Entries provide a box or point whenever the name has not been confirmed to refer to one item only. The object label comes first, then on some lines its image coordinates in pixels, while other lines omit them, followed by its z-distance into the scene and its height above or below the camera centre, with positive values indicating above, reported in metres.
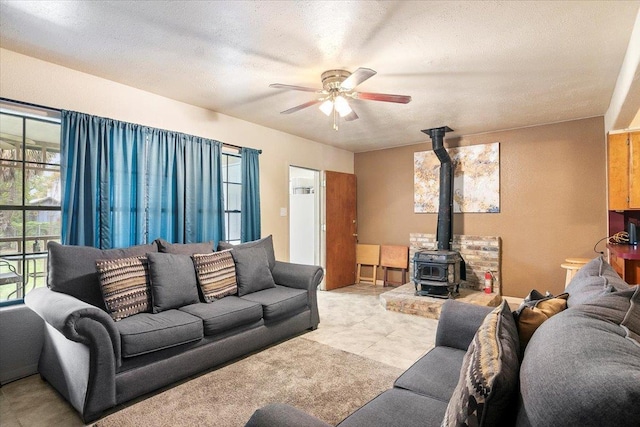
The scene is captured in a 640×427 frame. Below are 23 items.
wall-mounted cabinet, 3.66 +0.50
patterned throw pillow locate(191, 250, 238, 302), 3.09 -0.56
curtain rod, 2.62 +0.92
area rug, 2.10 -1.27
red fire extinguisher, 4.87 -1.00
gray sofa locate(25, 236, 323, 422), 2.04 -0.87
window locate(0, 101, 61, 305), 2.71 +0.17
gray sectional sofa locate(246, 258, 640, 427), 0.62 -0.36
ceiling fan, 2.71 +1.06
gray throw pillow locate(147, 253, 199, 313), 2.74 -0.56
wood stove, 4.56 -0.59
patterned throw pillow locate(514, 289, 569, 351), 1.20 -0.38
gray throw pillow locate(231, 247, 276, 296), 3.40 -0.57
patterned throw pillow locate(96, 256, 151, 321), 2.51 -0.54
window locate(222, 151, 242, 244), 4.41 +0.31
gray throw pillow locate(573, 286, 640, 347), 0.92 -0.29
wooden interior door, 5.77 -0.25
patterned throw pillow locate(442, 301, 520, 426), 0.80 -0.43
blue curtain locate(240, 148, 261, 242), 4.35 +0.26
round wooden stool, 4.04 -0.61
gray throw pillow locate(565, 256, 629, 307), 1.30 -0.29
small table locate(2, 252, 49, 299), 2.76 -0.41
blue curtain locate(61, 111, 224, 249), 2.92 +0.32
